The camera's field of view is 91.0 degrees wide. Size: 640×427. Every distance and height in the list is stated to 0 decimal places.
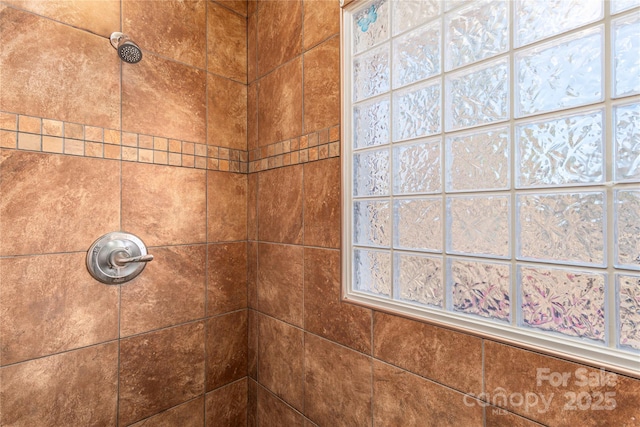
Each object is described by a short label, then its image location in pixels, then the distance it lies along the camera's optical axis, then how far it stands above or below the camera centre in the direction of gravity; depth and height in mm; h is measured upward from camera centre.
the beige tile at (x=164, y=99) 1234 +483
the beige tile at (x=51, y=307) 1000 -318
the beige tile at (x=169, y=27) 1246 +787
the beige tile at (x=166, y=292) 1236 -323
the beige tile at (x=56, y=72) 1002 +493
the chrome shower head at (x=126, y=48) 1108 +589
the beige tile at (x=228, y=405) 1443 -906
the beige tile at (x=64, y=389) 1005 -600
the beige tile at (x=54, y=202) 998 +43
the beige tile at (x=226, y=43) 1462 +828
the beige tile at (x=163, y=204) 1233 +46
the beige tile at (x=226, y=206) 1459 +39
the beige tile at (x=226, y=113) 1463 +489
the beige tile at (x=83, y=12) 1048 +714
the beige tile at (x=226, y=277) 1458 -303
